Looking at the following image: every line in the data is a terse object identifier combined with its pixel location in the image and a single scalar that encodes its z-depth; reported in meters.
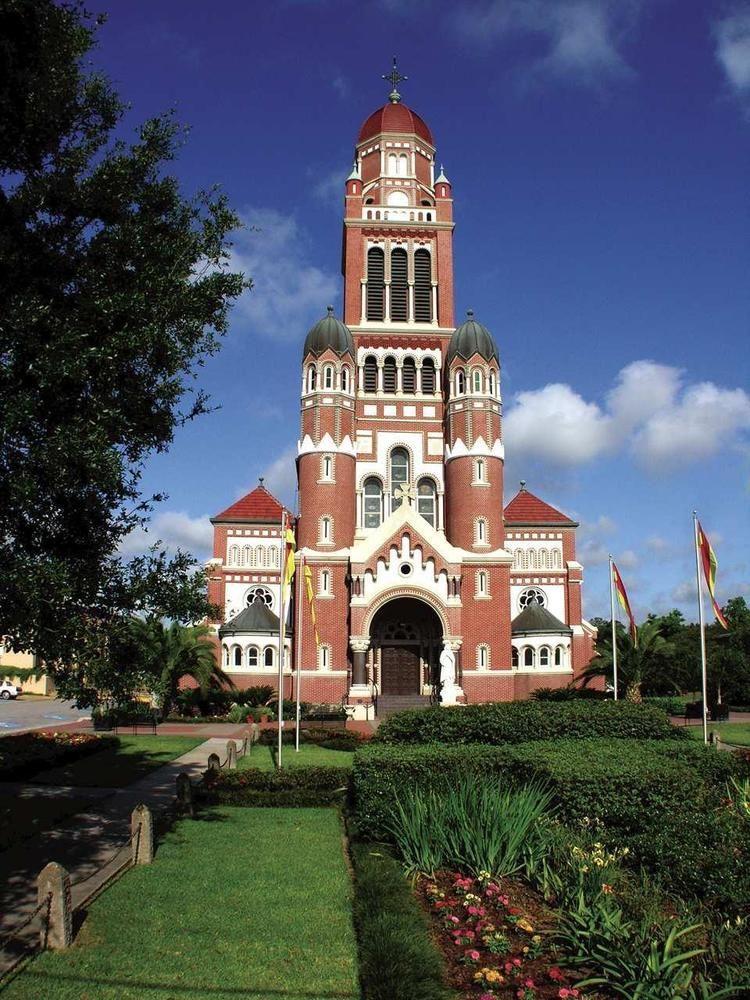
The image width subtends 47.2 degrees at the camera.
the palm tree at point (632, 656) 41.06
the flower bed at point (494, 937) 7.85
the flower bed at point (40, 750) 21.56
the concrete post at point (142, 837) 12.64
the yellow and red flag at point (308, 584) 30.94
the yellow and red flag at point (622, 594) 34.69
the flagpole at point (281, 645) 22.45
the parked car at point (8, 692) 69.69
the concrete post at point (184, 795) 16.44
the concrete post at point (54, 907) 9.04
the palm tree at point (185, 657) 36.62
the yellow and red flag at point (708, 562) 26.80
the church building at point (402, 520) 42.72
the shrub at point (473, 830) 10.95
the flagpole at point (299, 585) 31.90
